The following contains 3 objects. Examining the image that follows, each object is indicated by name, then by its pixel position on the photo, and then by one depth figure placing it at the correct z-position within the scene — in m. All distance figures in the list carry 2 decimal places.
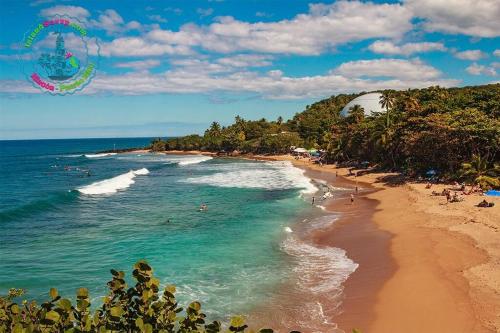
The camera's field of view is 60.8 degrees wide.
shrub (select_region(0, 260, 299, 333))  5.86
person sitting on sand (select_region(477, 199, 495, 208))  32.86
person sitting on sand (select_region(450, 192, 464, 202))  36.06
